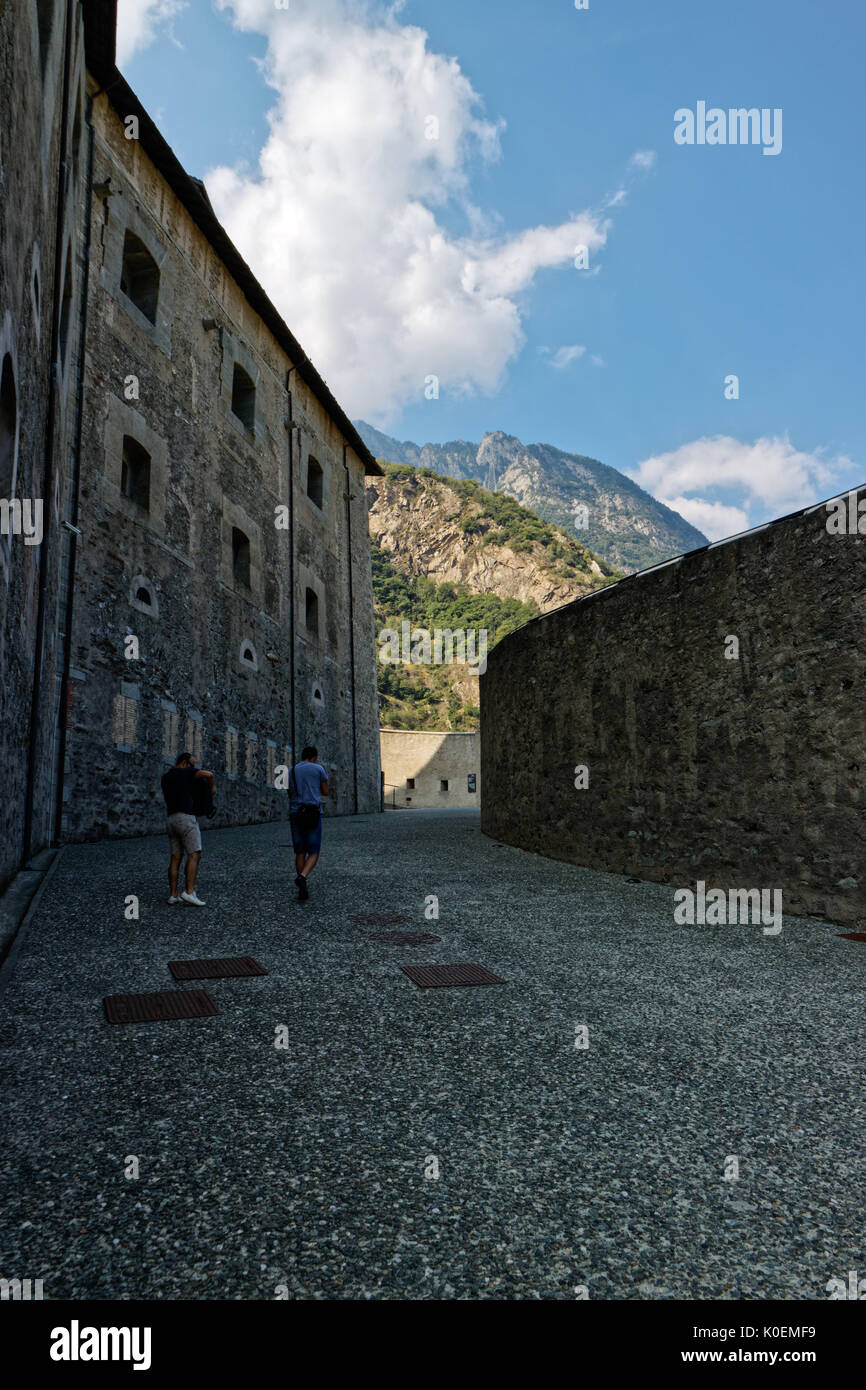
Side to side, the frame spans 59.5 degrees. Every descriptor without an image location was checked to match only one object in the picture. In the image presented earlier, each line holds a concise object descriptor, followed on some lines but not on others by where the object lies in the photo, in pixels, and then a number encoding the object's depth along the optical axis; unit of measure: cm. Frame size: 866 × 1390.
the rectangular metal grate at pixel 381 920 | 616
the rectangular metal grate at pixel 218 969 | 446
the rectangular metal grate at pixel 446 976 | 447
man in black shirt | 670
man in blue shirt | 741
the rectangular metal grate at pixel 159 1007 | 370
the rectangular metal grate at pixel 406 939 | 551
